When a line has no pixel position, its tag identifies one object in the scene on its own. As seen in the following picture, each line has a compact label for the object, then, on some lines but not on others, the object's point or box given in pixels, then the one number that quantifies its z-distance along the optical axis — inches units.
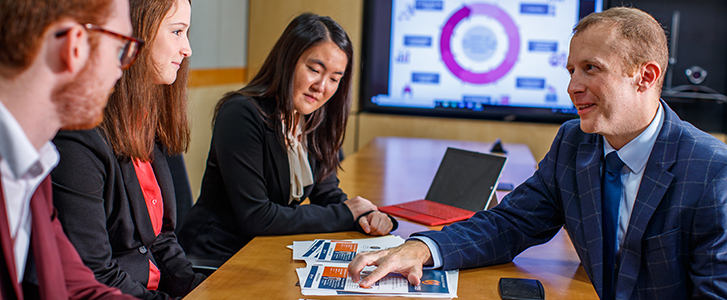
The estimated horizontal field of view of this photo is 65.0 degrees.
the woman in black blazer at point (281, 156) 64.3
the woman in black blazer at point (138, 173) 45.6
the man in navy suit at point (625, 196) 47.6
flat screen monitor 164.4
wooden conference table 45.9
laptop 73.2
